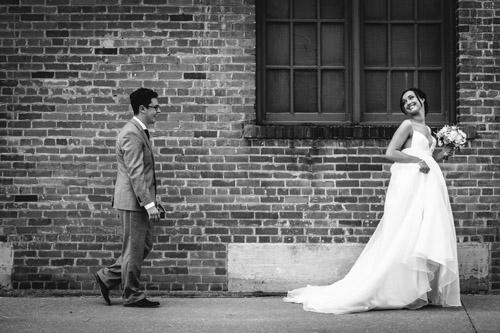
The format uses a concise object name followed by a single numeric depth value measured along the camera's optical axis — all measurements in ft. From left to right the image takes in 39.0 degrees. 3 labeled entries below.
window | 26.30
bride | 21.79
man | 21.91
